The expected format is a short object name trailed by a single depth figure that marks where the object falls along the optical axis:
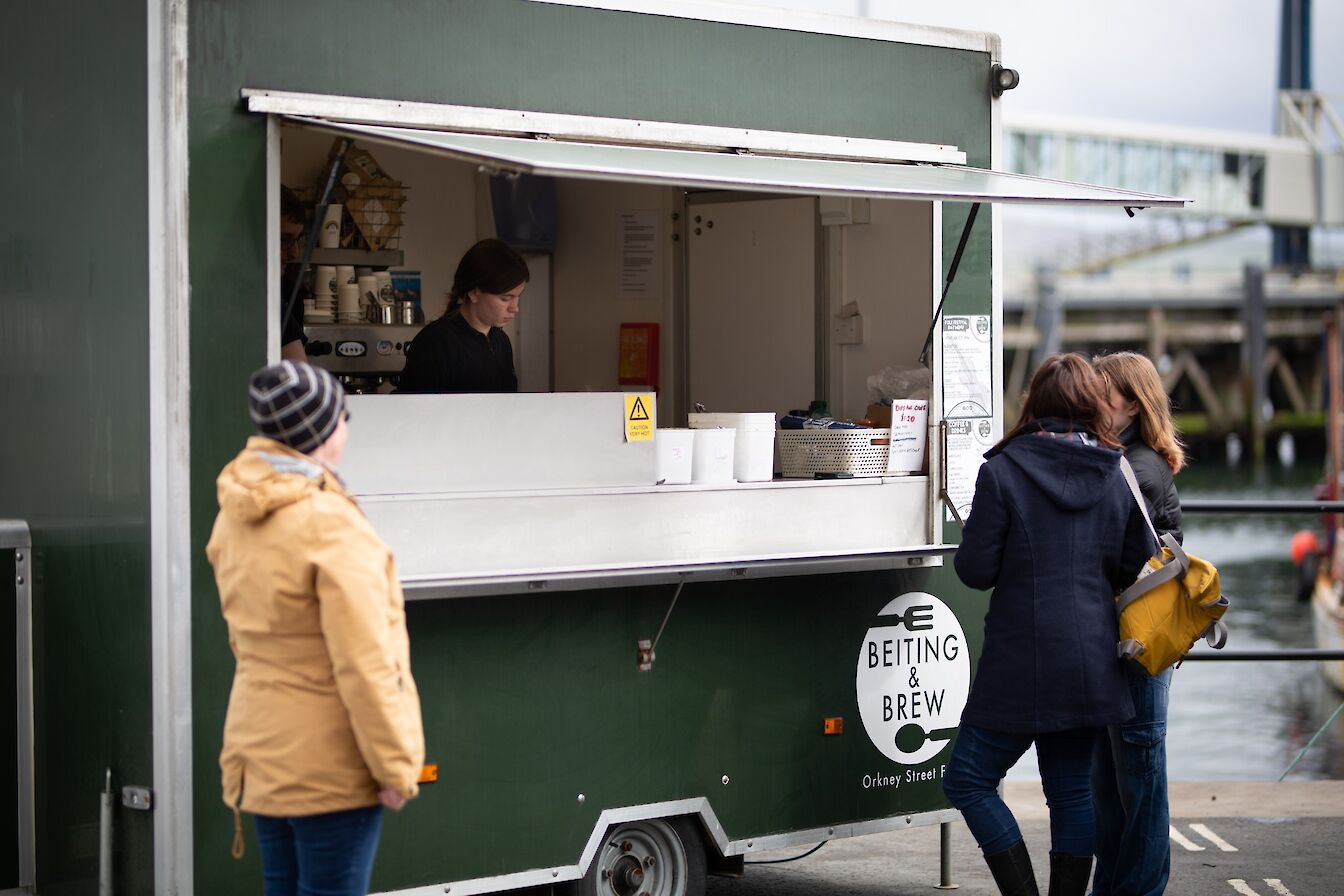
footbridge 52.00
